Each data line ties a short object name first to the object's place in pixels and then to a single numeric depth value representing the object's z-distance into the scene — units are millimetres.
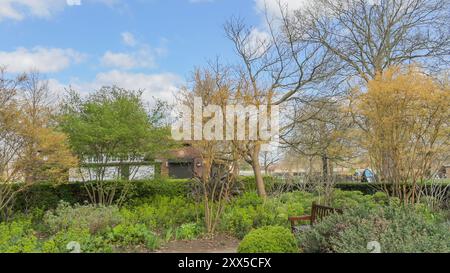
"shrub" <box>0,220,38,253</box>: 4082
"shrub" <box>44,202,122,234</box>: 5840
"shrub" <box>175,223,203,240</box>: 6266
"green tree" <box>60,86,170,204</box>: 8227
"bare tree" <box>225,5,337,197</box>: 10938
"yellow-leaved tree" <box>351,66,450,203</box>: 7227
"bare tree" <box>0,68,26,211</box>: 6660
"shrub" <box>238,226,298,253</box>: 4012
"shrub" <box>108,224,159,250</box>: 5414
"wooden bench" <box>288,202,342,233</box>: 5306
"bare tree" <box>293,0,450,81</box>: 12938
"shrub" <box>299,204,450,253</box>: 3375
